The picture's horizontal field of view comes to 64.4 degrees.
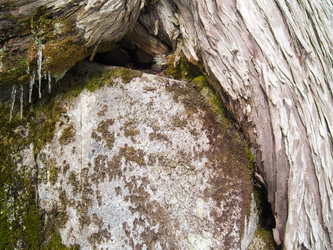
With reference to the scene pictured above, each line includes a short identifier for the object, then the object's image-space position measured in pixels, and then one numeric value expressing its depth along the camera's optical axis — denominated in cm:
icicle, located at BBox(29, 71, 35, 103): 60
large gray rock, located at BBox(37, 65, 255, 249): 59
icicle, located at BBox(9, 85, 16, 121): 63
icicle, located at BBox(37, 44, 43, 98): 59
